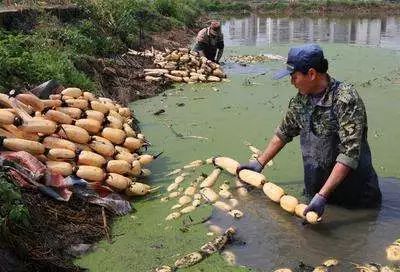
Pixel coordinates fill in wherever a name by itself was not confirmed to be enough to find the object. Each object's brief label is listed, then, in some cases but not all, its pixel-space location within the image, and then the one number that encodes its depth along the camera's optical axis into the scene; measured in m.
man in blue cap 3.89
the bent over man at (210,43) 12.48
